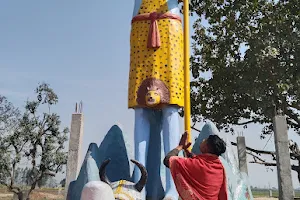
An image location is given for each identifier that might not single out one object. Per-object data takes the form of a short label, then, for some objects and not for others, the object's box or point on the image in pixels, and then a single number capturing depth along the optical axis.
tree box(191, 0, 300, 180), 7.57
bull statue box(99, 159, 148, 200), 3.54
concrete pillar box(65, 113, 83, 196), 5.22
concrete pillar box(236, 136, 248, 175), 6.13
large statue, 4.46
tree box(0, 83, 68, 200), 12.45
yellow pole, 4.33
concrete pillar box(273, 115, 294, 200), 4.95
